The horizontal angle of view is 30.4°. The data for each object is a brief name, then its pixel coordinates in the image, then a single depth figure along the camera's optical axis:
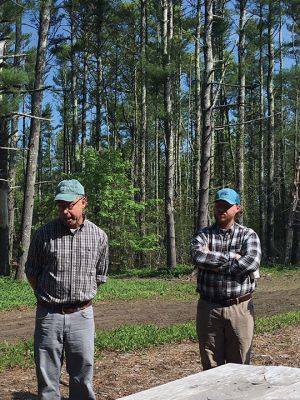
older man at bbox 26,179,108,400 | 4.04
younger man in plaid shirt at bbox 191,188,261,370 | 4.28
